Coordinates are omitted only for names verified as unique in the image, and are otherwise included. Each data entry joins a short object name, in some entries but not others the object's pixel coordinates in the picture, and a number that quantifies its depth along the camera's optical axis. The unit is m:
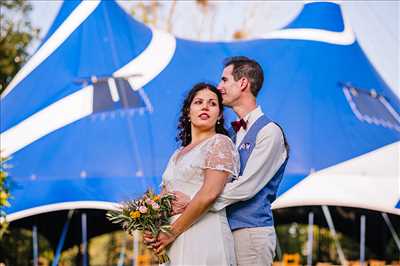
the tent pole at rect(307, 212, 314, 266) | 8.10
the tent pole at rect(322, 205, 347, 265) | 7.88
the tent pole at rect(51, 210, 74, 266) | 7.83
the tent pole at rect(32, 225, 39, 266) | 8.32
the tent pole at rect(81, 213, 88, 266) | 8.09
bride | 3.16
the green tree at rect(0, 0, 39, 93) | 15.87
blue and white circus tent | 7.96
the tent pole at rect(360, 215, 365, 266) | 8.66
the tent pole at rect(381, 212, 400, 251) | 8.54
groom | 3.24
